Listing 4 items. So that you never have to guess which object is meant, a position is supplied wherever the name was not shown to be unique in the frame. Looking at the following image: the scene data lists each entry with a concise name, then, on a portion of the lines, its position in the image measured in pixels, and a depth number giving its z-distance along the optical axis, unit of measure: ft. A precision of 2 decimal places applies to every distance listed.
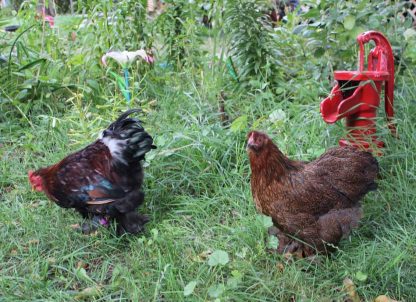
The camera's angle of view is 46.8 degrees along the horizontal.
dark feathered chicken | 10.56
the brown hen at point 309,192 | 9.27
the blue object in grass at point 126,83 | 14.62
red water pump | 10.84
